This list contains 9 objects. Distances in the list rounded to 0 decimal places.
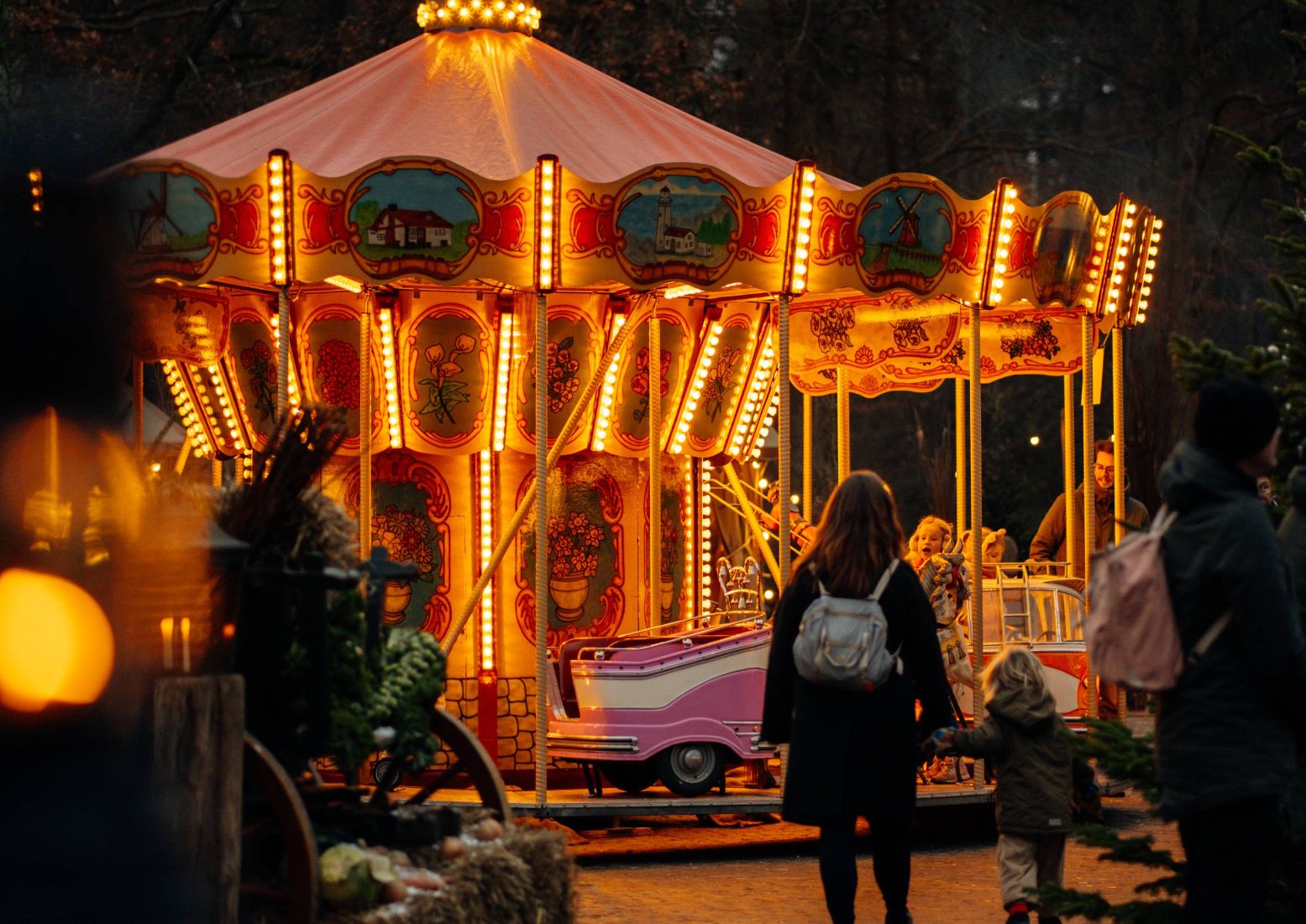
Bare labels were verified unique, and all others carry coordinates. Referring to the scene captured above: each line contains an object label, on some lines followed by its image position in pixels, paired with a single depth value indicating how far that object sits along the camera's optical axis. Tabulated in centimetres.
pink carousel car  2121
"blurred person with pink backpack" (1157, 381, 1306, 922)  960
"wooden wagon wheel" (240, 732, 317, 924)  1075
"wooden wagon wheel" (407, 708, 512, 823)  1327
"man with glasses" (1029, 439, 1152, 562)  2793
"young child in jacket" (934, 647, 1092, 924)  1518
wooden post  1009
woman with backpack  1377
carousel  2040
